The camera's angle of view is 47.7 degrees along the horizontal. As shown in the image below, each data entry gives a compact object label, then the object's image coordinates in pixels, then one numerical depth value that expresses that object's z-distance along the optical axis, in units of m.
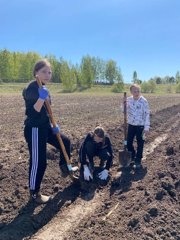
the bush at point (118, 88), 41.83
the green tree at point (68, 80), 40.57
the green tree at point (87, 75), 46.33
